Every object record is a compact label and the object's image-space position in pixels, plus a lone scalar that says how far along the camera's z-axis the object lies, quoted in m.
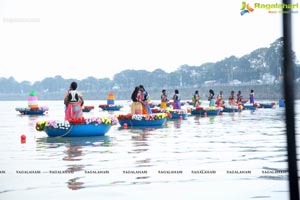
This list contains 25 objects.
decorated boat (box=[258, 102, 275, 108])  60.81
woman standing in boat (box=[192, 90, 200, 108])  41.85
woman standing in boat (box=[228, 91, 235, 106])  48.34
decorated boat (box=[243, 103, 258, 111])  55.59
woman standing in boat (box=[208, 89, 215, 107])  38.53
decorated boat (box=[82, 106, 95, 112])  64.35
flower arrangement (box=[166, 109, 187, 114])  34.48
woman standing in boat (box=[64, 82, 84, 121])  19.02
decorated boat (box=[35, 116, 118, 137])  19.19
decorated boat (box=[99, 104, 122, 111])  63.62
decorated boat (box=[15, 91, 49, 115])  53.09
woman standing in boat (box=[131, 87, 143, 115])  24.47
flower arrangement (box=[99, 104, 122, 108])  63.91
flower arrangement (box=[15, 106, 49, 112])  53.06
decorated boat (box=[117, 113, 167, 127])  25.66
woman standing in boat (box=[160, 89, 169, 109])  33.17
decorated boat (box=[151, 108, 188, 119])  34.50
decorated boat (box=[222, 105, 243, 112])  47.41
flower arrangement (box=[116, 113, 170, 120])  25.55
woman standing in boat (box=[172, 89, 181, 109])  34.19
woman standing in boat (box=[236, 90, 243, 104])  51.33
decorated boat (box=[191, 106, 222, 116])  40.50
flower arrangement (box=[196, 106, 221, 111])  40.44
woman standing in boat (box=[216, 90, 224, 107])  44.92
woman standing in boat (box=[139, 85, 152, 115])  25.38
